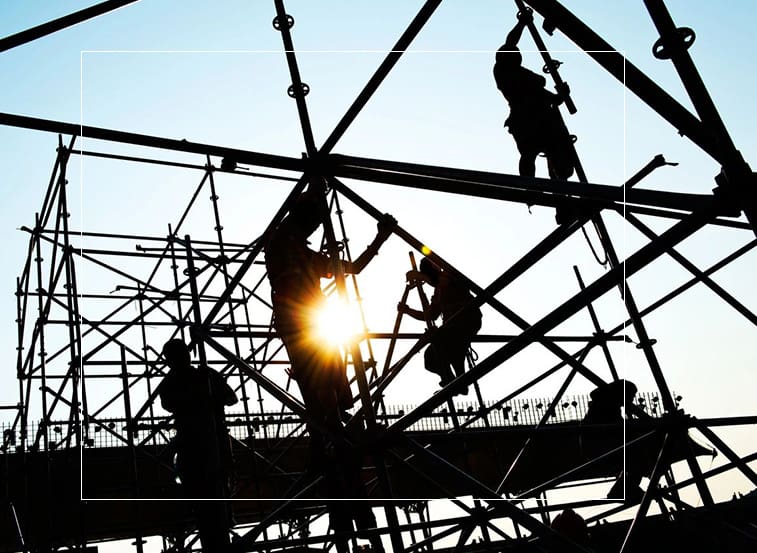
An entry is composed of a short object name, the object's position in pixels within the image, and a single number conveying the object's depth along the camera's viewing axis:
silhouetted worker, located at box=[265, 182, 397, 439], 5.36
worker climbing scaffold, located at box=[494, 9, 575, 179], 6.29
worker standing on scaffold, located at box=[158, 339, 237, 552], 6.85
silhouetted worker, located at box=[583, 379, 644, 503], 6.08
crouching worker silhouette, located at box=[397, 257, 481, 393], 6.65
